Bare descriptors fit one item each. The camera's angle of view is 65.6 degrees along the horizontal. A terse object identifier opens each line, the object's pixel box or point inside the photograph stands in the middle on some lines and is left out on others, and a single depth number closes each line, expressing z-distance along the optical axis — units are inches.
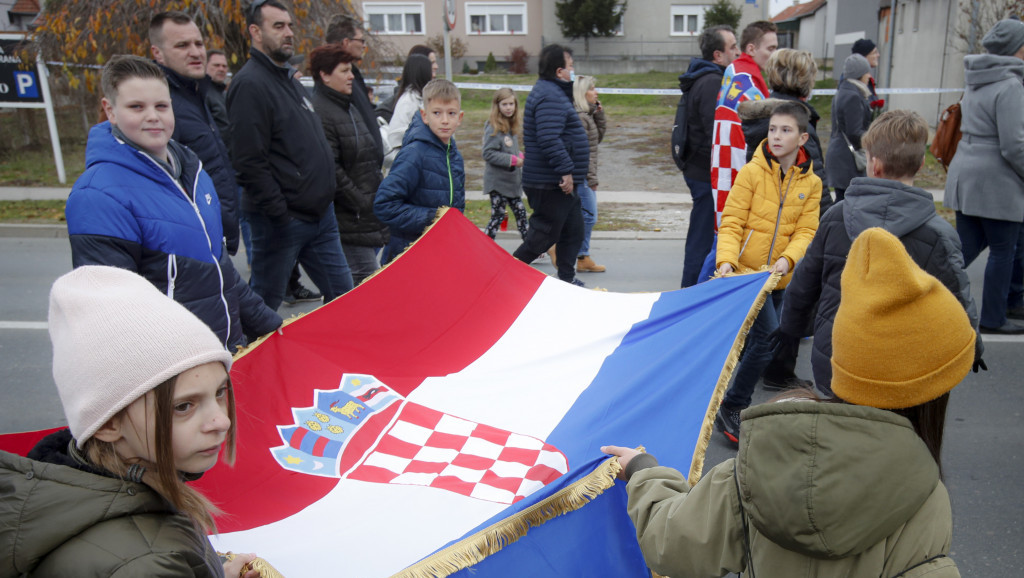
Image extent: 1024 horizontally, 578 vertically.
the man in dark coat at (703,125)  238.7
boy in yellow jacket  168.7
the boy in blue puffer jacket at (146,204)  113.7
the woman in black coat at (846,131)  248.4
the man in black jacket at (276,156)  180.7
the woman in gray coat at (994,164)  207.0
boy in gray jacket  118.5
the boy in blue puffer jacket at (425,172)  187.8
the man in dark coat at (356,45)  230.4
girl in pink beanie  51.8
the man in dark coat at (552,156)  241.6
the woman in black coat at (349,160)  208.1
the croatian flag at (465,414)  90.4
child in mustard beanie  57.1
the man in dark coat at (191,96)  176.1
